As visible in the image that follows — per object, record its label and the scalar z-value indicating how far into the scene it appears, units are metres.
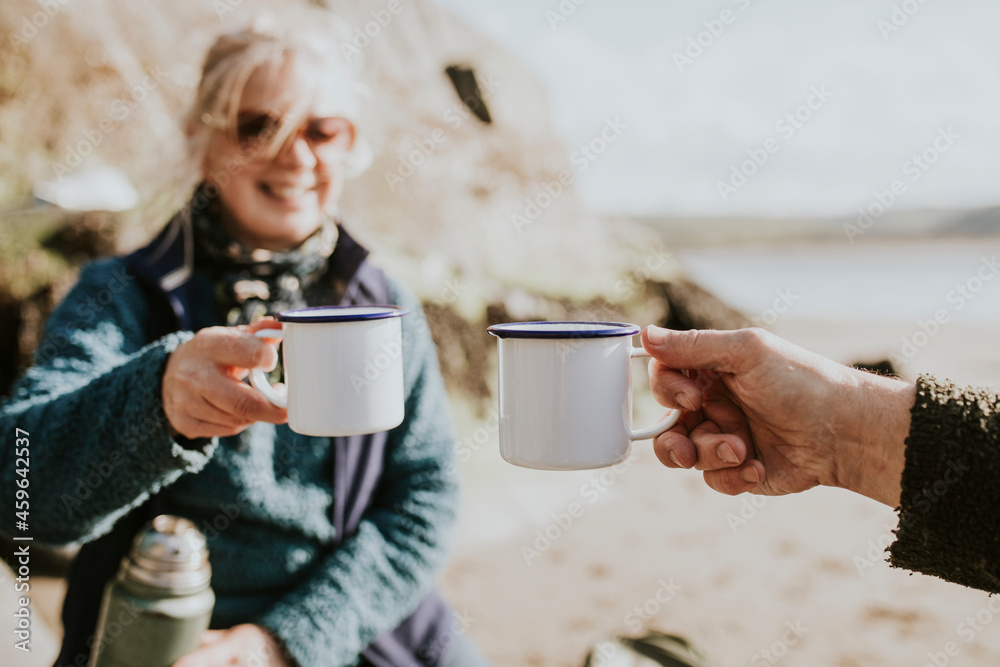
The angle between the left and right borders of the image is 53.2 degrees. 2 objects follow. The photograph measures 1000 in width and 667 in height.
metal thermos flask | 0.61
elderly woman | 0.67
